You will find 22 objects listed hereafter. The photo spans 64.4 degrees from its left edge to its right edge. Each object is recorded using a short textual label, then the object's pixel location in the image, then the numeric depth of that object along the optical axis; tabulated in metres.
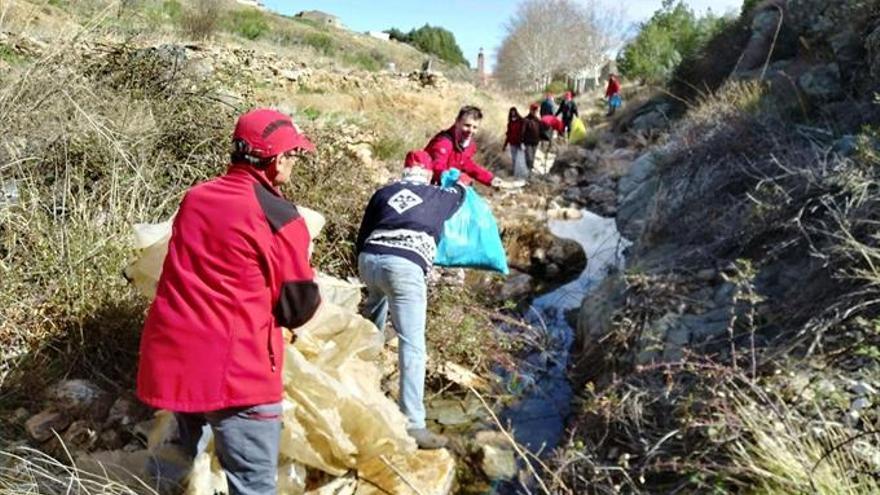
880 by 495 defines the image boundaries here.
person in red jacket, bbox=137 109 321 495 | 2.15
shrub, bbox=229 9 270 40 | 20.72
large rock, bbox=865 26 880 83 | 6.15
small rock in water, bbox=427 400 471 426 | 4.25
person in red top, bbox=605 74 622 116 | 20.80
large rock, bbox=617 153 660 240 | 6.91
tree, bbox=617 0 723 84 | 20.33
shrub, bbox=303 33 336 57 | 25.10
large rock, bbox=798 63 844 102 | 7.03
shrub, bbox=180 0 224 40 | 14.86
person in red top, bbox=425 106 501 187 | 4.65
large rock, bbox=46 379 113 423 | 3.10
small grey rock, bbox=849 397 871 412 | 2.66
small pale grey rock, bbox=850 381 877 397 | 2.62
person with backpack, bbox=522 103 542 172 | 12.34
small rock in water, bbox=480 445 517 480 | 3.58
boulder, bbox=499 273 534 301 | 6.43
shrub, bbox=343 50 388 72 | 22.10
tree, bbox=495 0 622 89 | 51.03
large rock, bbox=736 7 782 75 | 11.77
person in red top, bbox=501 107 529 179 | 12.34
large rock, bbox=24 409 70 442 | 2.95
